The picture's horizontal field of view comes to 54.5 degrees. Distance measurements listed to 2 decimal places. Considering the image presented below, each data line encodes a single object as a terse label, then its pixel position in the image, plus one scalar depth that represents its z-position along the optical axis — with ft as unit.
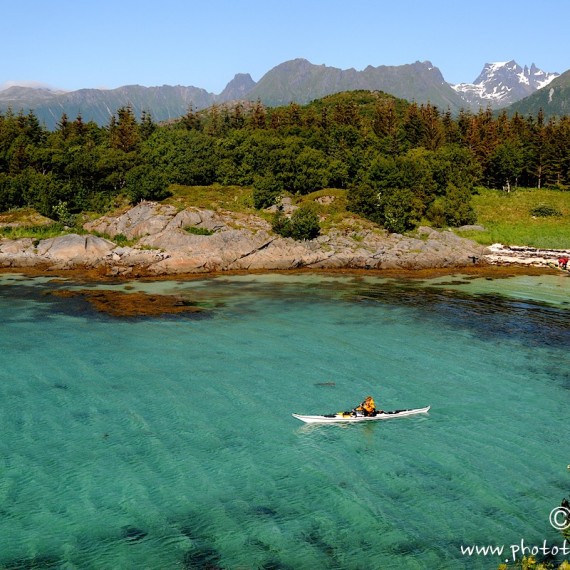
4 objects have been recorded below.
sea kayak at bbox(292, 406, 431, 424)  88.58
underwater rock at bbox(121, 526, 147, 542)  61.26
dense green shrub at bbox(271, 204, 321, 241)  244.63
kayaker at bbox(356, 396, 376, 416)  89.35
